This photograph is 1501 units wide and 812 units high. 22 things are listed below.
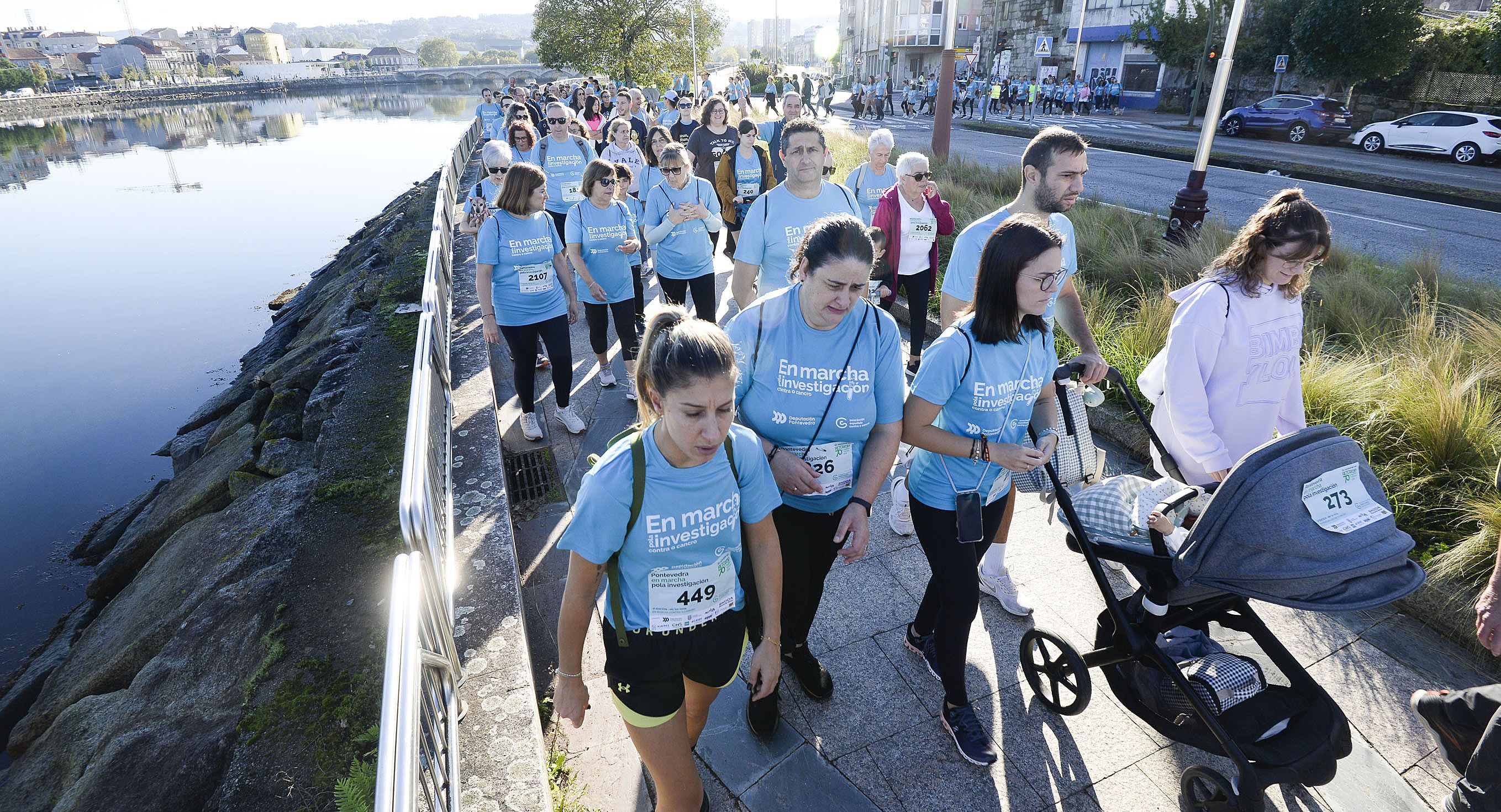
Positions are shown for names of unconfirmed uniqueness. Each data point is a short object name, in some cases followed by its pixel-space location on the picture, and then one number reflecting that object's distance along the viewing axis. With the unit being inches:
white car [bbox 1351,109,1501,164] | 731.4
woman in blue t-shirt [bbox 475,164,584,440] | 199.5
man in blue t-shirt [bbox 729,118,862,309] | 167.2
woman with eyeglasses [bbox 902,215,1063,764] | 100.1
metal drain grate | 196.5
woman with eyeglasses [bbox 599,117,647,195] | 339.6
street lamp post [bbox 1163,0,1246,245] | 292.8
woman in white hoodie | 112.7
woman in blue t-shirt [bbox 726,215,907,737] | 97.2
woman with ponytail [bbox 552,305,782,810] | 75.7
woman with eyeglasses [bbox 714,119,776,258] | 289.6
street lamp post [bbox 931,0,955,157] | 457.1
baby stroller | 82.3
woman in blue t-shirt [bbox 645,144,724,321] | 218.8
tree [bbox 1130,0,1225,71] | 1159.6
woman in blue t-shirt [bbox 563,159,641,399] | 215.9
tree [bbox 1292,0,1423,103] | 898.1
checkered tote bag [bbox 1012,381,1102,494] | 113.7
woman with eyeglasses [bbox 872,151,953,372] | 212.7
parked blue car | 925.8
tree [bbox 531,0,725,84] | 1205.7
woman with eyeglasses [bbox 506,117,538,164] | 315.3
